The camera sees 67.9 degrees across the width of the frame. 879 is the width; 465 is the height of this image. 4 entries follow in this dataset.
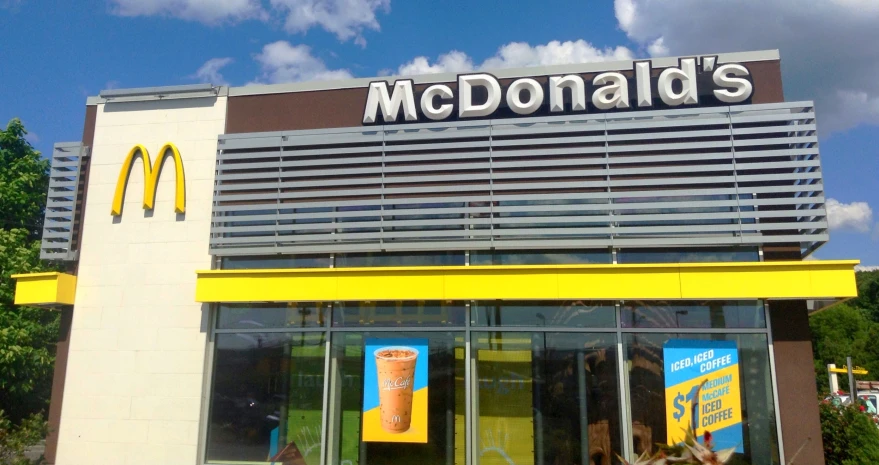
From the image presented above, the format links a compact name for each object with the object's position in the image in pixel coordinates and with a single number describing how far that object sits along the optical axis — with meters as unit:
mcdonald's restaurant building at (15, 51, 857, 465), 10.33
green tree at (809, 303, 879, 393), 46.78
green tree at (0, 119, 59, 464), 18.66
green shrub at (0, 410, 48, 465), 11.39
